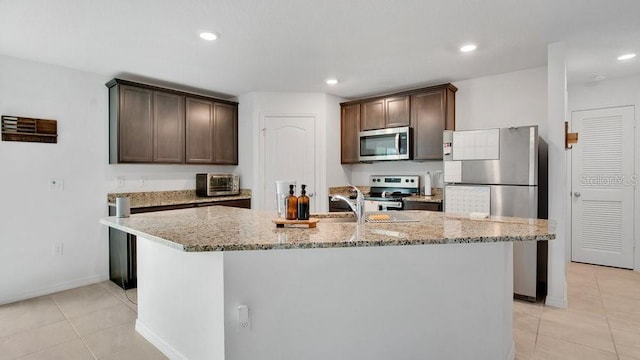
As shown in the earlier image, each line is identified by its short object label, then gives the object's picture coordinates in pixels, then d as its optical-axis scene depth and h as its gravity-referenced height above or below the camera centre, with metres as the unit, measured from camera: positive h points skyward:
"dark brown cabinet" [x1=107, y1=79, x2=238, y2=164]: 3.71 +0.61
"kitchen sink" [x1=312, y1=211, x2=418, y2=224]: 2.18 -0.29
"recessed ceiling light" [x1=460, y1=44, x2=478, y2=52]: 2.99 +1.16
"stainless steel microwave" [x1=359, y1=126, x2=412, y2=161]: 4.22 +0.42
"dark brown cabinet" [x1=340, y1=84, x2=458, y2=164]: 4.03 +0.79
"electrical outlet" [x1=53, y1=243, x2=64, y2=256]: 3.46 -0.75
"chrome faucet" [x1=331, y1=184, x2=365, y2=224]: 2.11 -0.21
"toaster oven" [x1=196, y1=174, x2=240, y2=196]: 4.38 -0.11
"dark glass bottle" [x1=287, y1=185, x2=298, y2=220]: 1.98 -0.18
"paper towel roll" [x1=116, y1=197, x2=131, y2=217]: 2.38 -0.22
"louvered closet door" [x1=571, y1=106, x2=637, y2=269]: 4.08 -0.14
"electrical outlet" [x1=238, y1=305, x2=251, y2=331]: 1.68 -0.71
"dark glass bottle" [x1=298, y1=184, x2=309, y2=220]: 1.97 -0.18
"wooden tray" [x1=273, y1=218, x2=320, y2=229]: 1.91 -0.27
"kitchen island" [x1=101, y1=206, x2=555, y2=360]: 1.69 -0.62
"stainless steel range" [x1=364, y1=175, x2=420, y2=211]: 4.16 -0.20
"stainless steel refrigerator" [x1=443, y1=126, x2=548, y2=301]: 3.04 -0.04
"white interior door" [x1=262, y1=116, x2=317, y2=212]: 4.56 +0.37
